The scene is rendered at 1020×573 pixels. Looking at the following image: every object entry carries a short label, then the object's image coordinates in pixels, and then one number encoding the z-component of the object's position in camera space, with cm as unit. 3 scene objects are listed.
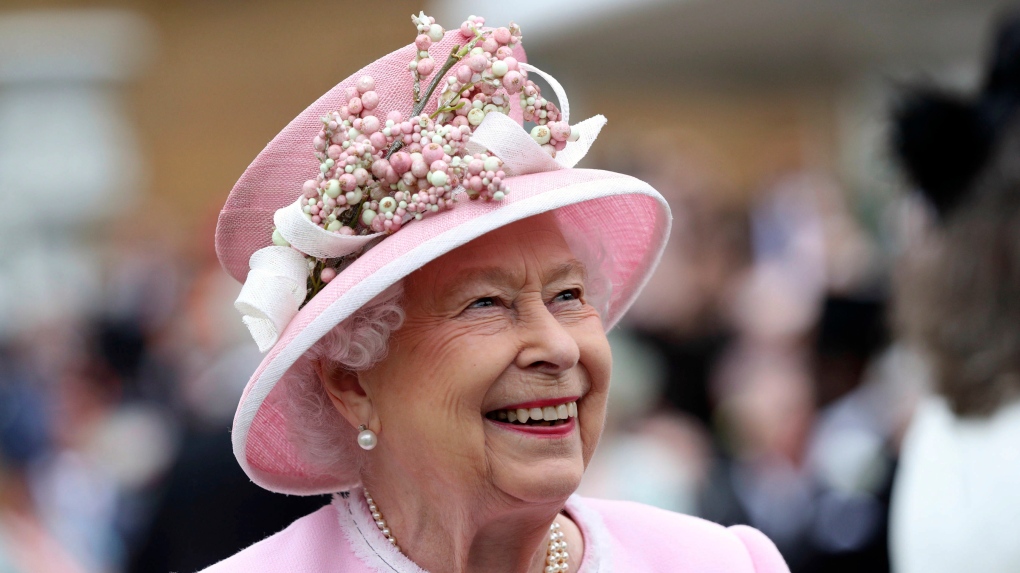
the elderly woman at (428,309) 462
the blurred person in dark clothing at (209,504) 927
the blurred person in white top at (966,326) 662
